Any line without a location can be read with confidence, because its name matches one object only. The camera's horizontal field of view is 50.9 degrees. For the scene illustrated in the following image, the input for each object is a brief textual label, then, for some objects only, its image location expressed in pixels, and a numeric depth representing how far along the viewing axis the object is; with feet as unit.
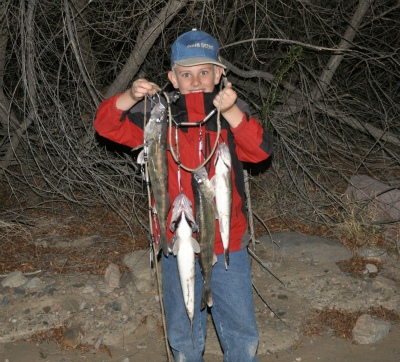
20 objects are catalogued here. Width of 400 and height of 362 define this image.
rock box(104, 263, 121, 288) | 15.17
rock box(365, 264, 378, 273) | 15.94
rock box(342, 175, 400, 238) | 18.78
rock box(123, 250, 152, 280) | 15.74
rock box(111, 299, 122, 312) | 14.24
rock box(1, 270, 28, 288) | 14.83
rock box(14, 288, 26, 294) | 14.52
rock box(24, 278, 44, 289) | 14.74
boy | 8.48
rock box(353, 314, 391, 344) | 12.92
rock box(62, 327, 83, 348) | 12.87
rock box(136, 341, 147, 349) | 12.95
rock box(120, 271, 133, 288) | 15.33
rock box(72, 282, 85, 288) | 14.97
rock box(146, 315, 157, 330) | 13.71
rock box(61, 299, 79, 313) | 14.02
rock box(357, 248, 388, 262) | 16.61
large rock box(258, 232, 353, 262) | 16.81
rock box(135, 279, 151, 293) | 15.16
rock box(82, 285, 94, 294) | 14.72
